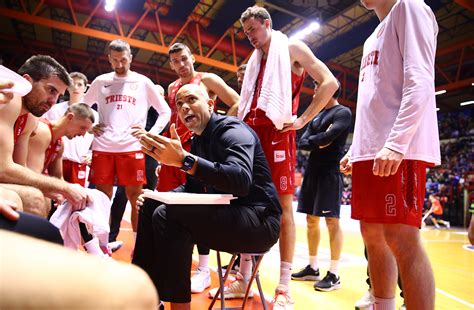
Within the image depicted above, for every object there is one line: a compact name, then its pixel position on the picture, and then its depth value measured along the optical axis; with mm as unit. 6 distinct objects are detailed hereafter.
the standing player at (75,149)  4195
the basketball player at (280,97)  2549
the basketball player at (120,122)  3689
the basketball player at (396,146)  1569
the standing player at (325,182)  3402
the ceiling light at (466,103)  18477
